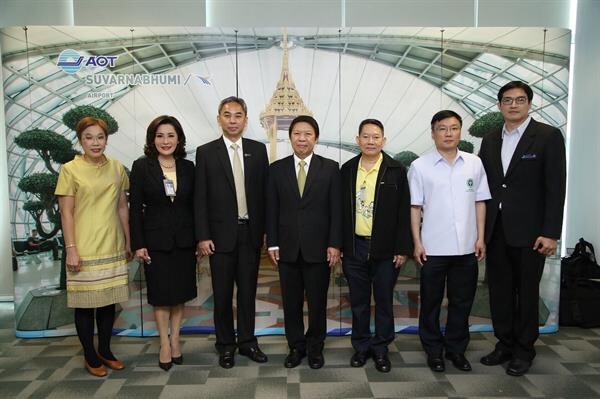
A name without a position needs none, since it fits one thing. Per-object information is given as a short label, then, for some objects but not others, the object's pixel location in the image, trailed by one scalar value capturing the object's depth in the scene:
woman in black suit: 2.71
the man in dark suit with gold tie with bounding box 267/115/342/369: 2.69
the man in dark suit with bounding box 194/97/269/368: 2.75
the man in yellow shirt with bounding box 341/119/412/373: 2.67
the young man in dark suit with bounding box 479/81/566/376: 2.65
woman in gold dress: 2.65
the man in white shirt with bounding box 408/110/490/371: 2.69
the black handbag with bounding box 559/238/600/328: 3.61
